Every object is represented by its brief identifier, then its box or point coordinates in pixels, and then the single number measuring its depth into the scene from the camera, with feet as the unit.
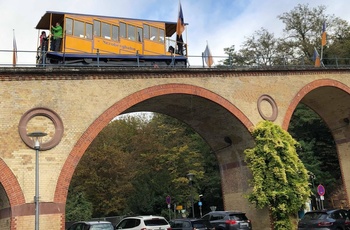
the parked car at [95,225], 49.10
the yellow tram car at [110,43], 62.46
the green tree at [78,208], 117.80
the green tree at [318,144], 106.63
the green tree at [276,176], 63.41
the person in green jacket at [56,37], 62.03
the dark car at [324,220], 52.03
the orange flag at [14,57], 55.15
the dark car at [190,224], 55.16
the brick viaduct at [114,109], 50.67
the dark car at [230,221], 58.13
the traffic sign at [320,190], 69.26
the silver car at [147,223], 51.08
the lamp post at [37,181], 40.83
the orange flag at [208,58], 69.42
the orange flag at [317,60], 88.84
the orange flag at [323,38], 90.47
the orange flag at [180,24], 72.28
